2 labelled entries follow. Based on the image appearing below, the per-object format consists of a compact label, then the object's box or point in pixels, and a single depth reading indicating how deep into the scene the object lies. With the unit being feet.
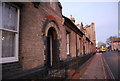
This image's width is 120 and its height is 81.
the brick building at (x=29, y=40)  10.78
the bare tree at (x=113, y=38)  284.65
